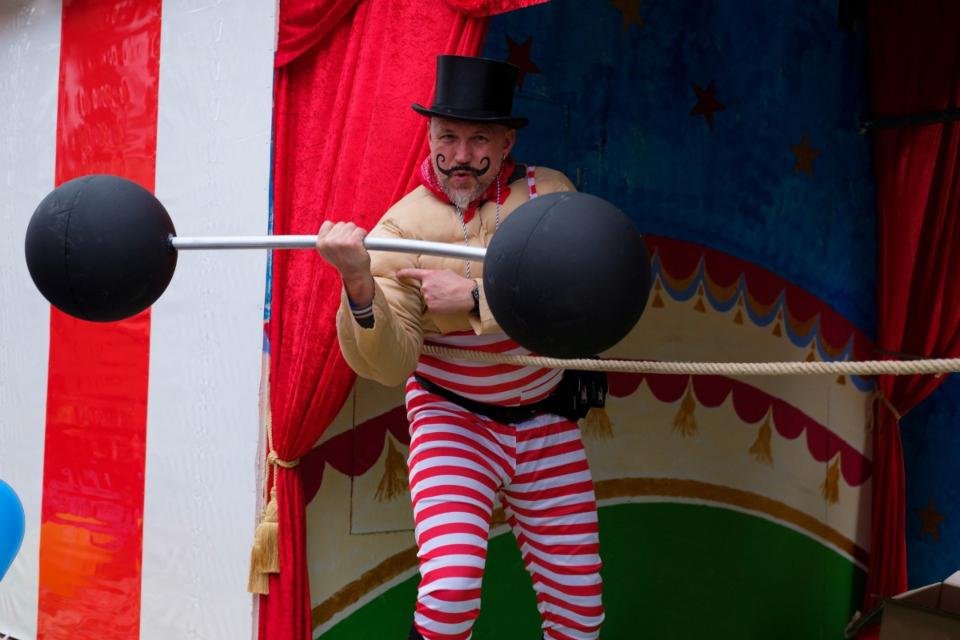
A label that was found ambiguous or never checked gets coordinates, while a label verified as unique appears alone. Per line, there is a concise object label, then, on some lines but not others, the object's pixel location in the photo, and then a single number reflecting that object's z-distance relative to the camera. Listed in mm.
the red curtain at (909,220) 4426
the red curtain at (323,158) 2717
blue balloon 2477
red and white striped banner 3043
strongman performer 2395
